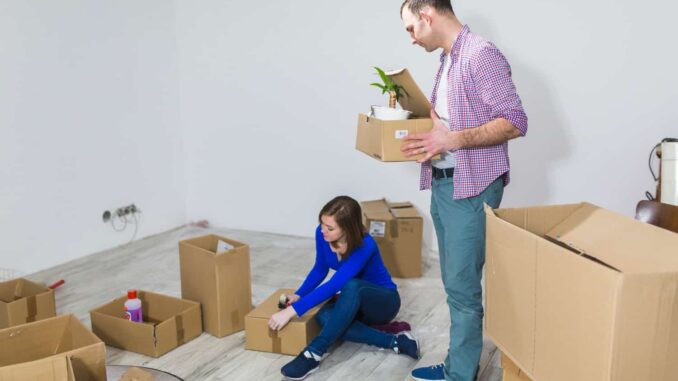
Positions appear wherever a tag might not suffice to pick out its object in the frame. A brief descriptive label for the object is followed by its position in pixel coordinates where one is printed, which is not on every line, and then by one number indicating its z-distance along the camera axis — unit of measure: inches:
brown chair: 86.6
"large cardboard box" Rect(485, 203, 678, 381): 46.9
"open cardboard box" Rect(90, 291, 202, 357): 95.6
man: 69.9
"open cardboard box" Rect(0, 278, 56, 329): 98.5
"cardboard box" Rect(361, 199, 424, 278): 130.0
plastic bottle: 99.4
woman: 91.3
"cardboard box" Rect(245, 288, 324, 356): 94.5
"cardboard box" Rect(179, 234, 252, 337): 99.8
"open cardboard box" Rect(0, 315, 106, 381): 75.3
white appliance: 104.3
